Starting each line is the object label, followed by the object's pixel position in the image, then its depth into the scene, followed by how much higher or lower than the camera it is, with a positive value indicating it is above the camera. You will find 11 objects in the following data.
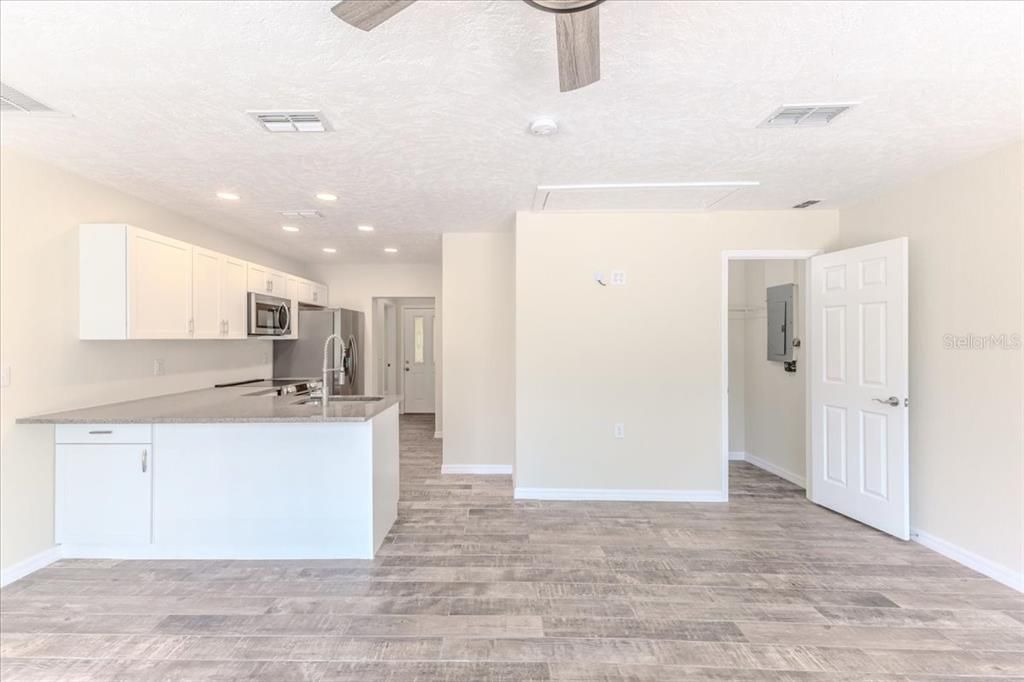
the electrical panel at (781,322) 4.43 +0.20
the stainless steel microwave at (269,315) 4.46 +0.29
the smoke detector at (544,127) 2.28 +1.07
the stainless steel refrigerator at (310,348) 5.72 -0.04
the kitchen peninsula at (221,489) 2.86 -0.88
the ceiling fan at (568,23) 1.29 +0.92
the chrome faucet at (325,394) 3.26 -0.35
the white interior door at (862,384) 3.16 -0.31
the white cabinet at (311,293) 5.63 +0.64
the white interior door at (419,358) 8.79 -0.27
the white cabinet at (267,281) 4.55 +0.65
